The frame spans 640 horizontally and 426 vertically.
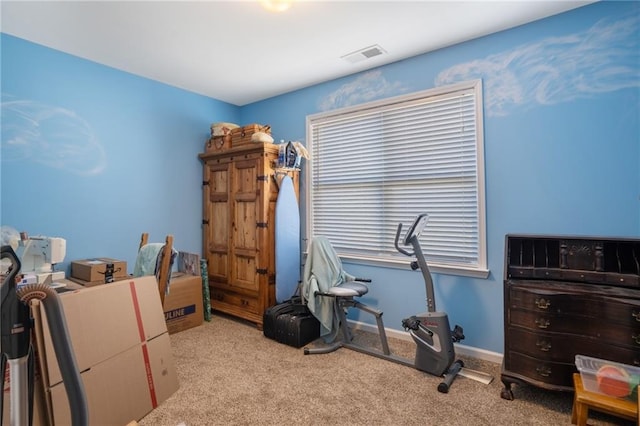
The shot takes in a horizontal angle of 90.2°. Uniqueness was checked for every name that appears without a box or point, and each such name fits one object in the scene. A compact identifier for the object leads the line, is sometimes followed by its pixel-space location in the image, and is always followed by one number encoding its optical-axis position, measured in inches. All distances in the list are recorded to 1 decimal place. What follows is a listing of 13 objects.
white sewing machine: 90.6
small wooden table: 64.7
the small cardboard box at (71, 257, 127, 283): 106.0
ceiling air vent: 111.2
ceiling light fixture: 85.4
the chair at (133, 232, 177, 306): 96.0
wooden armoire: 131.1
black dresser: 71.0
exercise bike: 91.0
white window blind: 106.6
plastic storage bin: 67.2
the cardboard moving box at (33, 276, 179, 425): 62.9
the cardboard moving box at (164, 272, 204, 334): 123.0
